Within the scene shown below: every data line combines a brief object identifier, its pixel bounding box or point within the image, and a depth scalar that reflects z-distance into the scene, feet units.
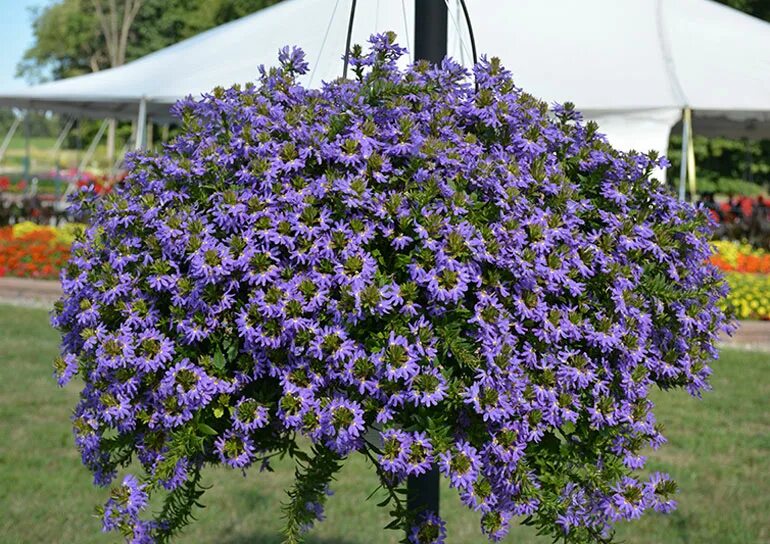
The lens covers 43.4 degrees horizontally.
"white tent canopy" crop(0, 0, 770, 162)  30.83
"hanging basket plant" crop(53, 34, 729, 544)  6.21
